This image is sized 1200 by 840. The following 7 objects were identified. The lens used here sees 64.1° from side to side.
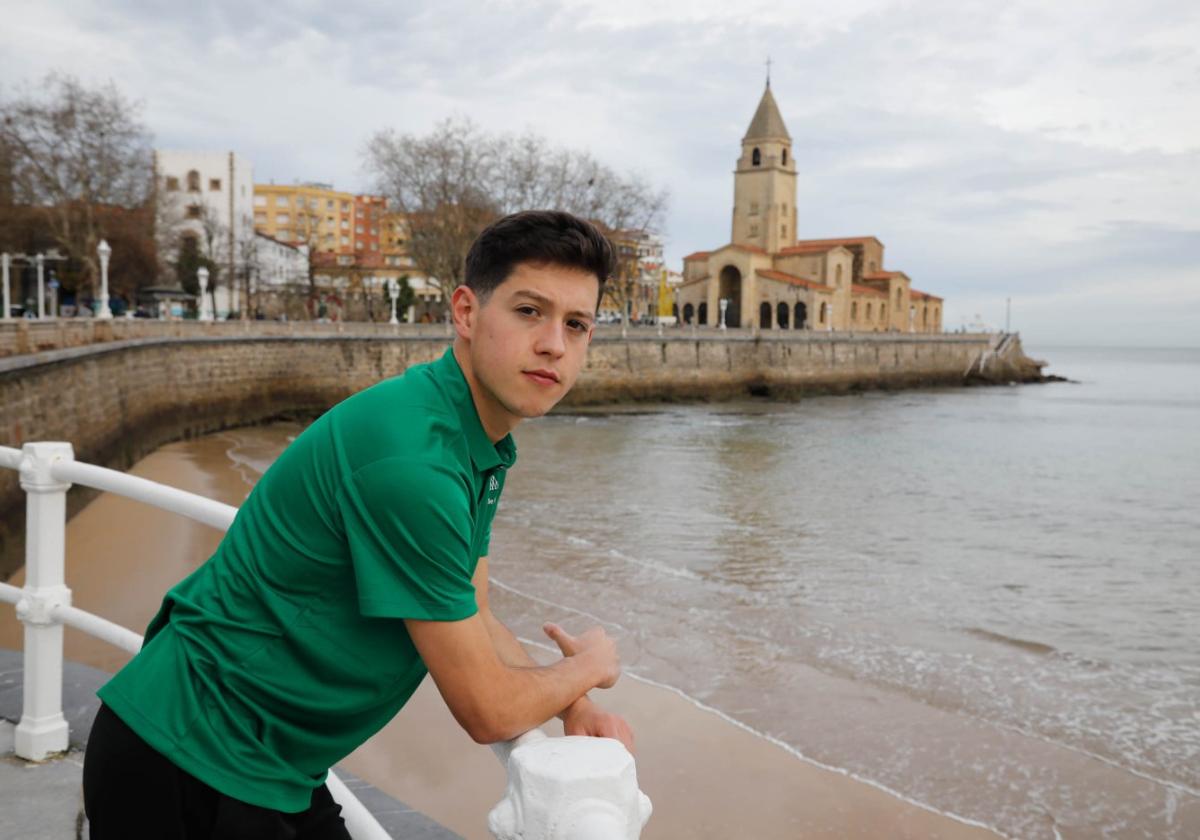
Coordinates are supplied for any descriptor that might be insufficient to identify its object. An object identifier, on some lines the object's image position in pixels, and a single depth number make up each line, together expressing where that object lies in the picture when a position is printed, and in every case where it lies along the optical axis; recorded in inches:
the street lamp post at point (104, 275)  872.9
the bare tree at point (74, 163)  1243.8
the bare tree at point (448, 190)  1695.4
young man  47.6
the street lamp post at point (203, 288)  1104.6
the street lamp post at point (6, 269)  988.3
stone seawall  516.7
